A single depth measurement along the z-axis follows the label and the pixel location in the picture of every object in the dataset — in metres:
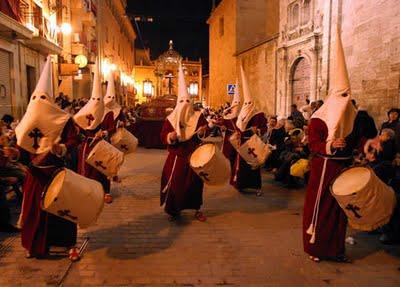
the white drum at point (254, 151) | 7.55
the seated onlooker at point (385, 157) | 5.49
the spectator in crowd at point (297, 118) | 11.10
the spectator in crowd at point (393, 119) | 7.66
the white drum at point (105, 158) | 6.49
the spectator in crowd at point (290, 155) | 8.79
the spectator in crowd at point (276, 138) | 10.11
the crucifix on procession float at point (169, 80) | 22.73
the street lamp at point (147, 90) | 32.03
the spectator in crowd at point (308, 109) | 10.31
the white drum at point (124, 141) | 8.41
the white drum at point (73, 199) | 4.06
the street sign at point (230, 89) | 18.42
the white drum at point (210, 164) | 5.53
